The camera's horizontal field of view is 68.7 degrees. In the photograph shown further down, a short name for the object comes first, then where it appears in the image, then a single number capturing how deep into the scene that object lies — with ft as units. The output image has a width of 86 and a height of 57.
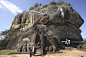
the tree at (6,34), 62.31
